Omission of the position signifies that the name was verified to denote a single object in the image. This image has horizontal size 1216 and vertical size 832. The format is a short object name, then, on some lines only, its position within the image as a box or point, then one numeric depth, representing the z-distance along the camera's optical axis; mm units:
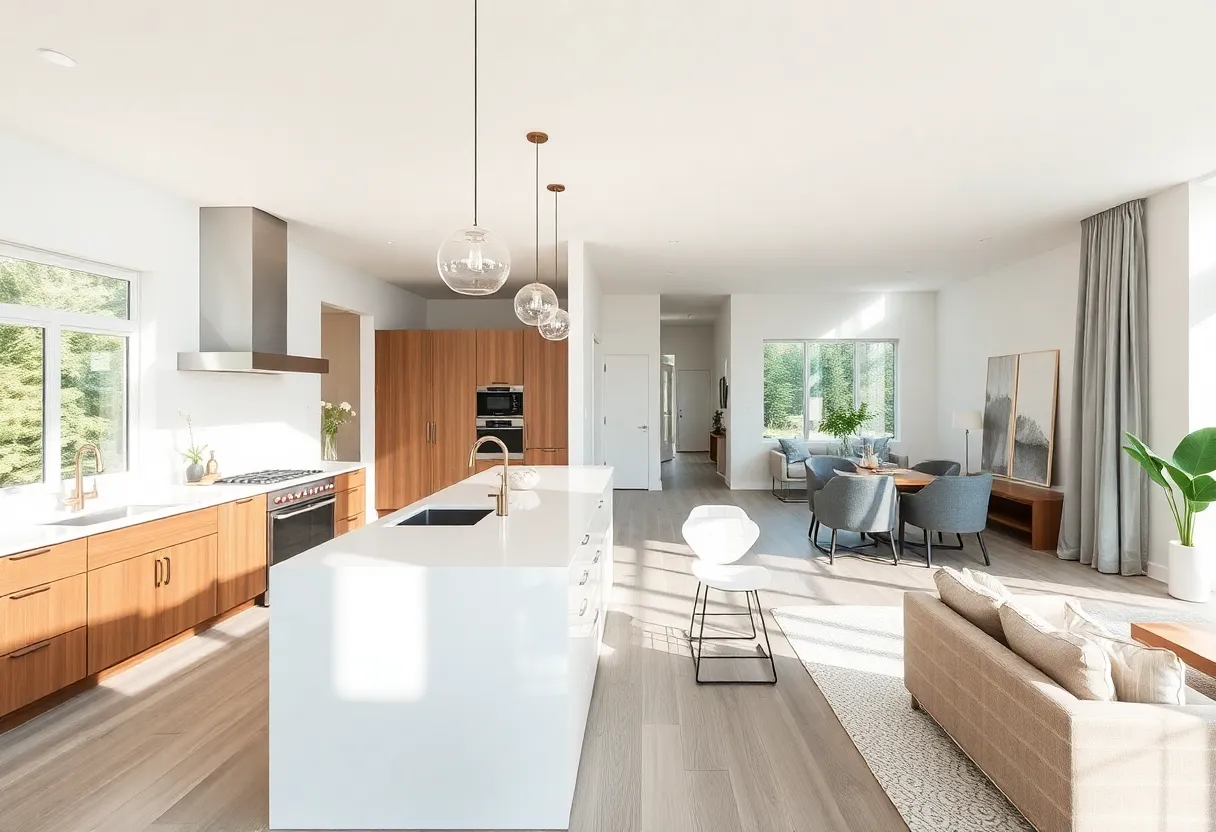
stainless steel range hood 4711
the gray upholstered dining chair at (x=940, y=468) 6664
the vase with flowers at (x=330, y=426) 6371
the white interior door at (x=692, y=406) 15211
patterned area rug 2225
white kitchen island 2092
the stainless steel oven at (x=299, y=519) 4453
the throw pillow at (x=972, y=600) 2426
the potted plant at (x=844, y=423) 8703
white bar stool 3566
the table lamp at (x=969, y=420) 7551
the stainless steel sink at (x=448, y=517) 3084
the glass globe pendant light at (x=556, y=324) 4484
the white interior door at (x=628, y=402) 9656
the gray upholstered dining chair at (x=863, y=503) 5367
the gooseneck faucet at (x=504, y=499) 2865
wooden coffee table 2594
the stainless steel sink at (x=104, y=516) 3484
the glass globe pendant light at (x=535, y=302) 4207
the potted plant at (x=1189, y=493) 4316
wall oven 7652
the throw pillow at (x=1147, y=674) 1921
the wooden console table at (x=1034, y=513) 6062
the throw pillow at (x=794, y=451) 8953
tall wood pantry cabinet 7648
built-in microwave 7660
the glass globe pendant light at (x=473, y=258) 2746
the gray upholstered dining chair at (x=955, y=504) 5348
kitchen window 3453
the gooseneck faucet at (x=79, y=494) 3465
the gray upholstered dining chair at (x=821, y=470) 6461
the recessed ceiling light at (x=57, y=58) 2697
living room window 9805
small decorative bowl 3789
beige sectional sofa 1781
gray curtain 5039
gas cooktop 4594
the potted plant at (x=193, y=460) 4500
